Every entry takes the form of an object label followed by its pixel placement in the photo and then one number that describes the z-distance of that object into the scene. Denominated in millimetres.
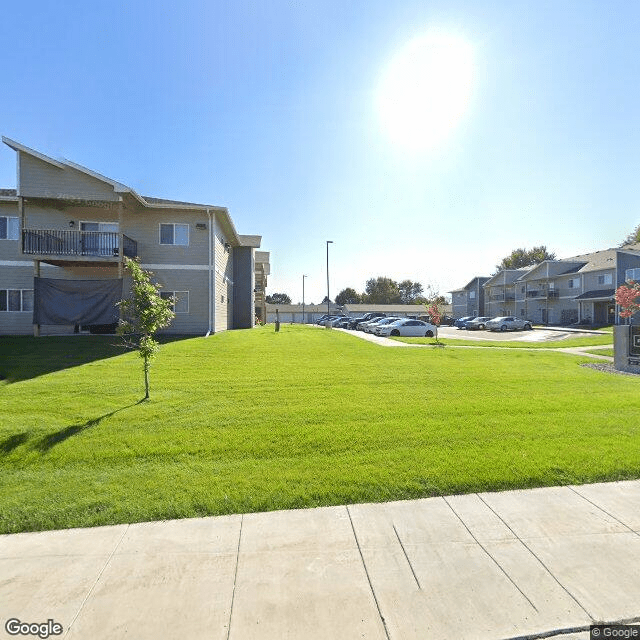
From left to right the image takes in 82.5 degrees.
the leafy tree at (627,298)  15547
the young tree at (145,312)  7355
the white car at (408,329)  27297
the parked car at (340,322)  42538
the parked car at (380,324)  28503
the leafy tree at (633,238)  52906
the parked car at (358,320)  39125
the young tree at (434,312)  23891
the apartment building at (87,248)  17375
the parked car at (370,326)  30384
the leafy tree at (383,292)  94812
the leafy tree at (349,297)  96125
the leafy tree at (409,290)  100312
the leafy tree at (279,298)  117375
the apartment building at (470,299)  60969
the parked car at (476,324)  40812
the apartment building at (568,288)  38938
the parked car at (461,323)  43069
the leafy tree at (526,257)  73750
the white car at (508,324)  37719
